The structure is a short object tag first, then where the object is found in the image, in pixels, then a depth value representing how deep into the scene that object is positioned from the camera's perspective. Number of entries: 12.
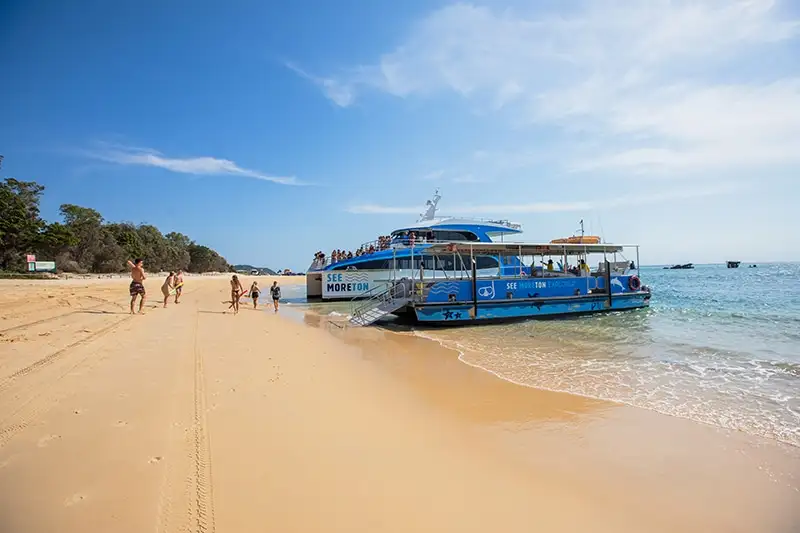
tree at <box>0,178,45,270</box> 40.81
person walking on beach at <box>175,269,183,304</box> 18.66
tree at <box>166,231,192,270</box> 76.45
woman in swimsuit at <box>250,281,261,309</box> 19.09
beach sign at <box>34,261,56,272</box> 41.09
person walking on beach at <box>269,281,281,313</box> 18.47
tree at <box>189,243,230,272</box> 92.00
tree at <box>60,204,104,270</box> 51.86
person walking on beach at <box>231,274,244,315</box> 16.48
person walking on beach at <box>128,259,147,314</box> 13.51
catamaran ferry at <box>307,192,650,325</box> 15.42
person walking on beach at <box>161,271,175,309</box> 16.14
